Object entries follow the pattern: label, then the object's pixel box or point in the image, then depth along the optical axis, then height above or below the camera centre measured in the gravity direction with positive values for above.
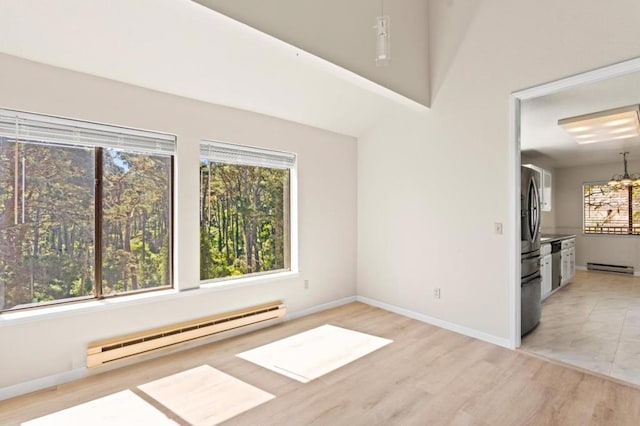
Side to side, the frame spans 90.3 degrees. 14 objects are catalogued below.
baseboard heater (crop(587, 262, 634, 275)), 6.54 -1.03
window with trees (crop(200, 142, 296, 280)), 3.39 +0.09
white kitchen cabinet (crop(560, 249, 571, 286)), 5.32 -0.82
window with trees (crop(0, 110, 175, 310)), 2.40 +0.06
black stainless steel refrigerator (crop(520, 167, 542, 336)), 3.26 -0.36
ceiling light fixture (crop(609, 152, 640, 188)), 6.06 +0.79
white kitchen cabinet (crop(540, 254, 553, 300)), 4.43 -0.80
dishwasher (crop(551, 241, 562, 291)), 4.89 -0.71
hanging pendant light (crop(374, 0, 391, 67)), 2.04 +1.16
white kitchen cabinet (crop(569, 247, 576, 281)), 5.78 -0.80
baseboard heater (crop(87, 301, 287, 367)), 2.56 -1.06
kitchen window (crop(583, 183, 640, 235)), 6.64 +0.22
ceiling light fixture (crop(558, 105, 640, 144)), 3.70 +1.21
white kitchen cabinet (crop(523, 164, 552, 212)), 5.97 +0.60
